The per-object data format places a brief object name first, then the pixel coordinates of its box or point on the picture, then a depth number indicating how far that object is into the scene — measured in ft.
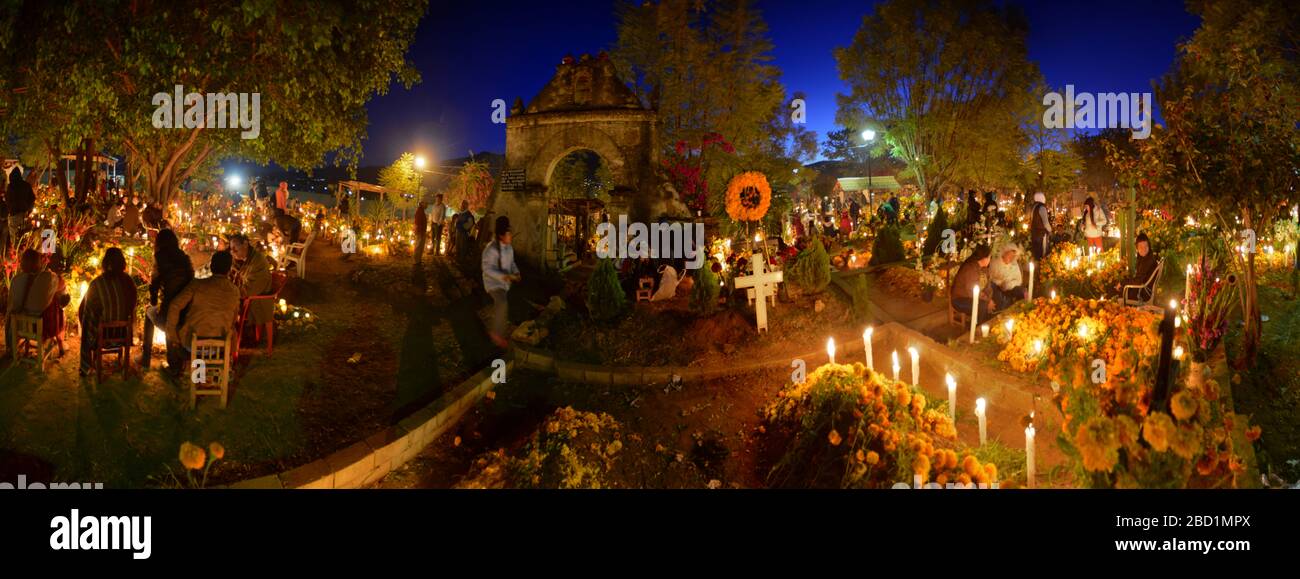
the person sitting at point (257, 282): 25.61
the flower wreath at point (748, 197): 36.86
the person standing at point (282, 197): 62.27
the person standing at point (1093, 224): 49.24
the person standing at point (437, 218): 53.62
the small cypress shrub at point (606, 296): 31.60
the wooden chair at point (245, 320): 25.08
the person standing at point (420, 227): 52.24
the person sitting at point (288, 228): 46.55
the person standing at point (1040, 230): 44.24
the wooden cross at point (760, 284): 31.04
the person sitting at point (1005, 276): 31.55
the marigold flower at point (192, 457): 13.98
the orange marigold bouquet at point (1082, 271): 36.65
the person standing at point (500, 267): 29.78
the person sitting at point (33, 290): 22.18
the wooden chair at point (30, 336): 22.03
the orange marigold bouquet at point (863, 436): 15.53
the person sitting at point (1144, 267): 32.51
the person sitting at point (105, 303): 21.63
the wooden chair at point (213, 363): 20.31
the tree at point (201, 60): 24.03
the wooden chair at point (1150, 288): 31.75
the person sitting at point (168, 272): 24.08
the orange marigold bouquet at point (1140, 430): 11.13
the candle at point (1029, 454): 14.71
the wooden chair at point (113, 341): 21.47
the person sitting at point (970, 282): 31.17
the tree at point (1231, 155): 23.43
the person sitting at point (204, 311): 21.13
